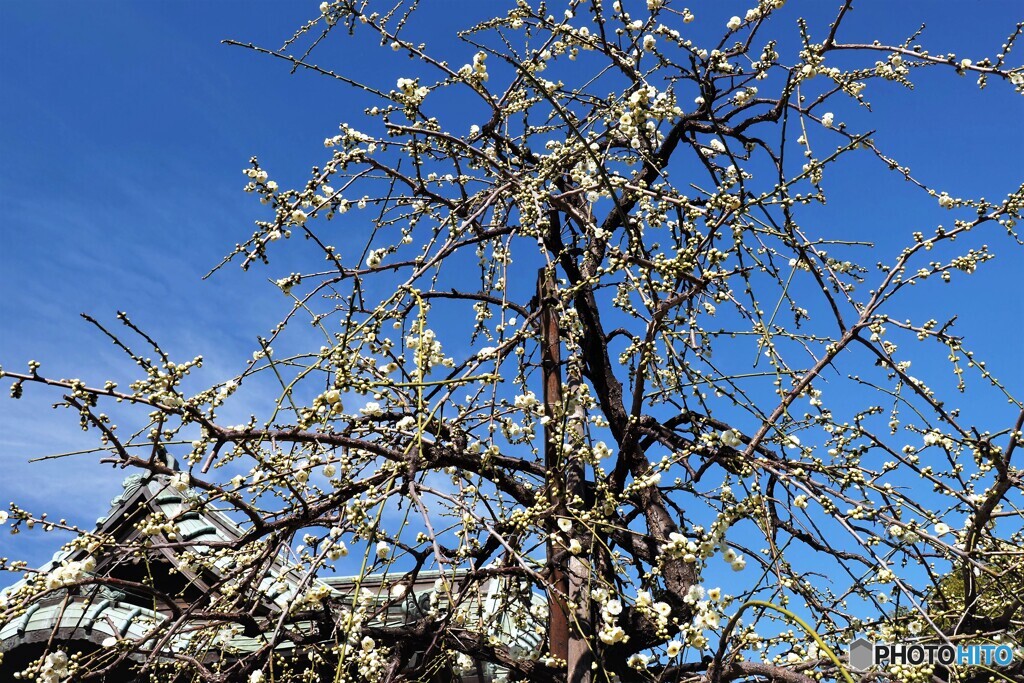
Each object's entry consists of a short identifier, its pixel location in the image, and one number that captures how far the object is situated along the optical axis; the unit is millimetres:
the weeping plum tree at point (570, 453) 2428
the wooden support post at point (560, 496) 2740
